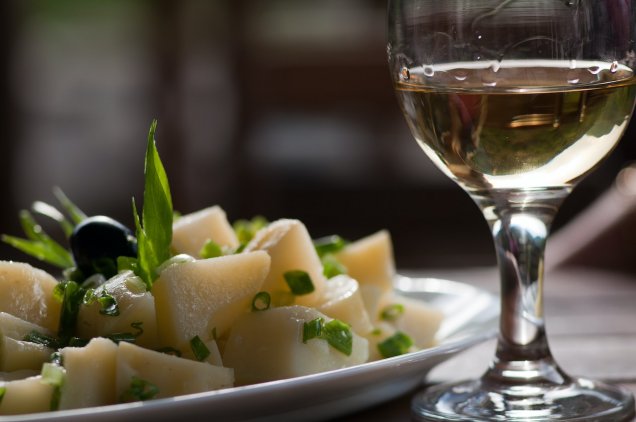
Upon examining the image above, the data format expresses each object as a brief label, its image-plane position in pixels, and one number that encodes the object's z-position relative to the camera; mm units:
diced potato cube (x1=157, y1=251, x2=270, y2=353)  516
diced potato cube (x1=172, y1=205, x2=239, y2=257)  597
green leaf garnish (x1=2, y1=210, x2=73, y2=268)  624
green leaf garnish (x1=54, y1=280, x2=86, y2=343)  533
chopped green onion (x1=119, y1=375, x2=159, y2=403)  493
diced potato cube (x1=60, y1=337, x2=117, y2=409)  492
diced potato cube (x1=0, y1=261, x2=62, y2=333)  537
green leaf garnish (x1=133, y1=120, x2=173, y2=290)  525
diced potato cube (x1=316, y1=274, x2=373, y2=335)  560
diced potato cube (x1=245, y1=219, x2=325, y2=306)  563
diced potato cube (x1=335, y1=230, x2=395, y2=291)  642
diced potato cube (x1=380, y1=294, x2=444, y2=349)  618
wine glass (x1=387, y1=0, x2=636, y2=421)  514
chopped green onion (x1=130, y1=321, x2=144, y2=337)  517
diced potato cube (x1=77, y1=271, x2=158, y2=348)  517
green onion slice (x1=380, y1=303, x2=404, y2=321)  618
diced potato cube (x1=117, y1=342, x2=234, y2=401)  494
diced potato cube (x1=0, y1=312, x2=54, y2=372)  508
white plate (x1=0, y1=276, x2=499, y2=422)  474
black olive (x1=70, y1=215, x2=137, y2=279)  587
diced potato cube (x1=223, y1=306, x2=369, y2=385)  523
